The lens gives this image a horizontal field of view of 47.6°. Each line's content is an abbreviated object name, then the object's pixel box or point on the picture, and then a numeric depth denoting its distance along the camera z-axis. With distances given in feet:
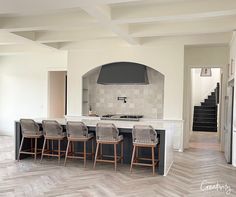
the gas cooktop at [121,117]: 23.26
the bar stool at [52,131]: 17.49
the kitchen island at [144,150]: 15.72
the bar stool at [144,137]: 15.40
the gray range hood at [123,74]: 23.56
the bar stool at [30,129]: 18.08
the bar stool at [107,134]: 16.10
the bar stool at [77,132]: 16.79
